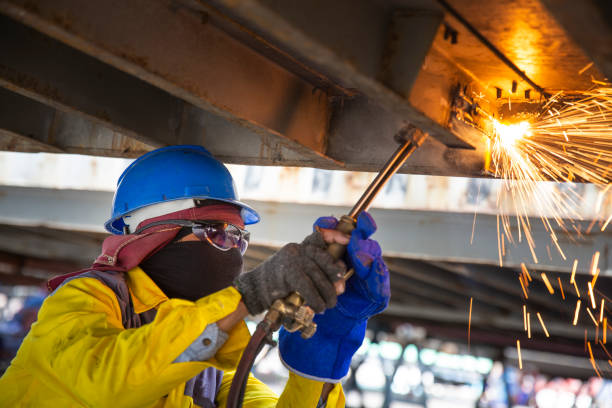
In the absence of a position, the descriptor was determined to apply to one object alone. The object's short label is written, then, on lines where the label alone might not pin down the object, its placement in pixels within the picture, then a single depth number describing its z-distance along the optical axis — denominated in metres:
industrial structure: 1.58
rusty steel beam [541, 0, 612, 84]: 1.26
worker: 1.82
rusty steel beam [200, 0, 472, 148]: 1.40
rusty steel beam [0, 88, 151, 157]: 2.82
